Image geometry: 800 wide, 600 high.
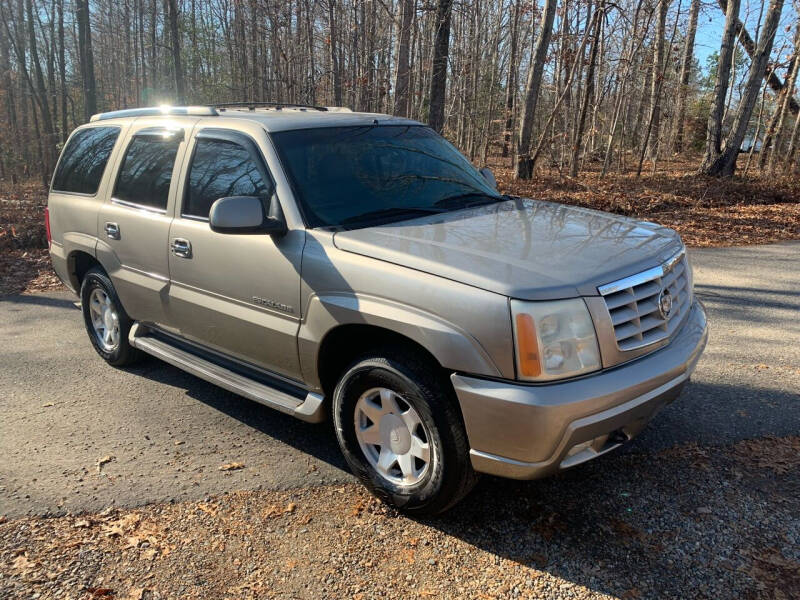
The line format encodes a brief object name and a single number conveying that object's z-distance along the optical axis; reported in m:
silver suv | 2.64
